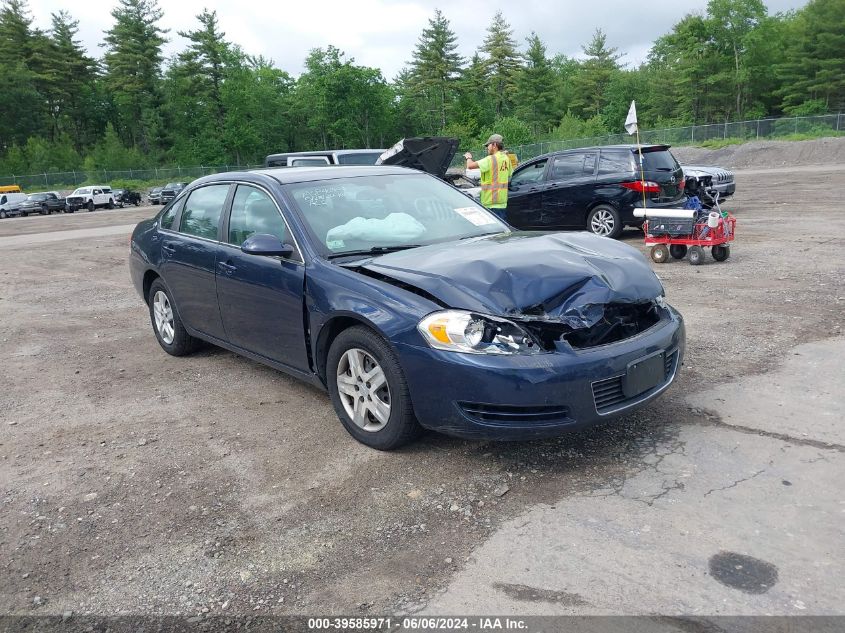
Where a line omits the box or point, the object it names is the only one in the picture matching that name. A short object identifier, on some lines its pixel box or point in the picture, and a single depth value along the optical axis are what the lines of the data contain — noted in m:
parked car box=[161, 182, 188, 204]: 47.38
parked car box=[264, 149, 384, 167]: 16.11
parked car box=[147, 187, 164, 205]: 48.69
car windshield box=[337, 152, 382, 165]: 16.10
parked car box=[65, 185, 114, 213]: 44.62
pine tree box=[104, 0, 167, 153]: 79.75
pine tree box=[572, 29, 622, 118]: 82.62
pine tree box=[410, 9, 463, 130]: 87.94
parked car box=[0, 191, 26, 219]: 41.56
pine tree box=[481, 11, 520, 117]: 89.69
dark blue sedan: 3.54
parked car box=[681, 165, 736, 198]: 16.14
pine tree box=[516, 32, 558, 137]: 82.94
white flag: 11.59
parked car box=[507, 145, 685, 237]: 11.80
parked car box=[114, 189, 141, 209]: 47.23
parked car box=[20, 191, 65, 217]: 42.28
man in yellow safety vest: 9.80
